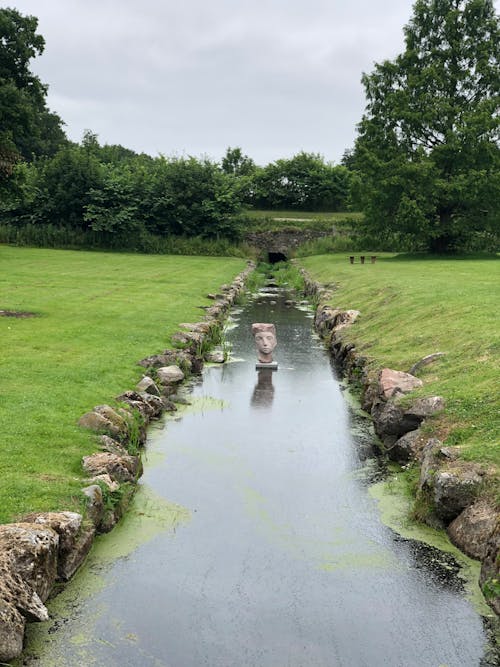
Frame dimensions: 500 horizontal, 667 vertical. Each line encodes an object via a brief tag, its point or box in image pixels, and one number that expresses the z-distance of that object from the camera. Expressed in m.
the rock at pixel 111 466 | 8.03
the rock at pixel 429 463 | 8.06
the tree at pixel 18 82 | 36.78
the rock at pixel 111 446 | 8.88
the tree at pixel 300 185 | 67.69
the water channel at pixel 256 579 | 5.50
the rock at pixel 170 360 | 13.94
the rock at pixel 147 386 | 12.12
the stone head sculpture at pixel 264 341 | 15.99
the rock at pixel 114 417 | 9.79
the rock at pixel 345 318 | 20.06
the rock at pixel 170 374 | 13.45
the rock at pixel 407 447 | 9.58
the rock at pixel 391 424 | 10.47
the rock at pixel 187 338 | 16.58
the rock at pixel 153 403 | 11.66
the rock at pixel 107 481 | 7.68
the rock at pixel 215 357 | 16.80
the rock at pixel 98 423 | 9.39
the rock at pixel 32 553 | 5.63
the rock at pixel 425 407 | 9.90
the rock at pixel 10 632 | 5.05
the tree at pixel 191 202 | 51.75
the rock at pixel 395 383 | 11.44
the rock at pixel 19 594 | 5.33
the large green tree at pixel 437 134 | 36.56
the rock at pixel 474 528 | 6.93
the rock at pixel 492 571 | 6.14
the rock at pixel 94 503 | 7.09
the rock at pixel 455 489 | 7.42
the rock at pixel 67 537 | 6.33
